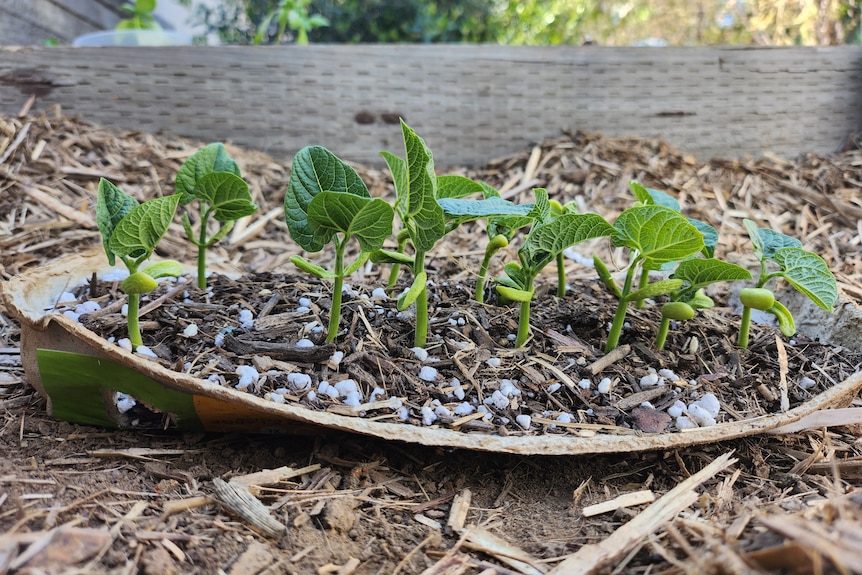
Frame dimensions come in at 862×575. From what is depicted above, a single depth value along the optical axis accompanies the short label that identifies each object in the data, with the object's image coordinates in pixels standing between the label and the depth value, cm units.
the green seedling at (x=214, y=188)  32
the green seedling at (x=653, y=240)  29
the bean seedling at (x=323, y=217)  28
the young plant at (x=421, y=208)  27
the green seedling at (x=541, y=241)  29
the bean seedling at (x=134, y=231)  28
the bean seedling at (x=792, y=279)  31
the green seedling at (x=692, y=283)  31
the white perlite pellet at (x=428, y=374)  30
